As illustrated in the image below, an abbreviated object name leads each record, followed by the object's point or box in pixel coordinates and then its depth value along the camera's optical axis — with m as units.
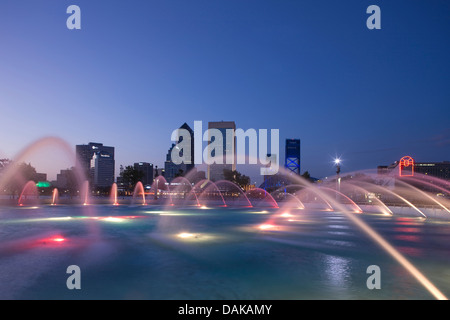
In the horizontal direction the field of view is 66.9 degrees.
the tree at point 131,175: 103.31
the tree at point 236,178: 129.62
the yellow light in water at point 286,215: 34.81
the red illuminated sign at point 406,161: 77.50
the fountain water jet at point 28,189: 72.19
